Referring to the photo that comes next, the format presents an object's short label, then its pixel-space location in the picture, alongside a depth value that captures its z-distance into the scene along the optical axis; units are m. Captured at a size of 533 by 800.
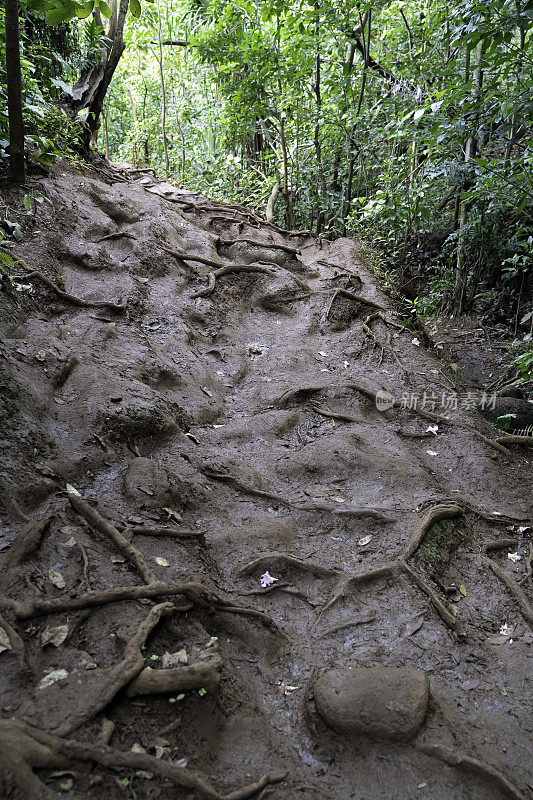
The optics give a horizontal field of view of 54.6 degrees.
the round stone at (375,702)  2.27
